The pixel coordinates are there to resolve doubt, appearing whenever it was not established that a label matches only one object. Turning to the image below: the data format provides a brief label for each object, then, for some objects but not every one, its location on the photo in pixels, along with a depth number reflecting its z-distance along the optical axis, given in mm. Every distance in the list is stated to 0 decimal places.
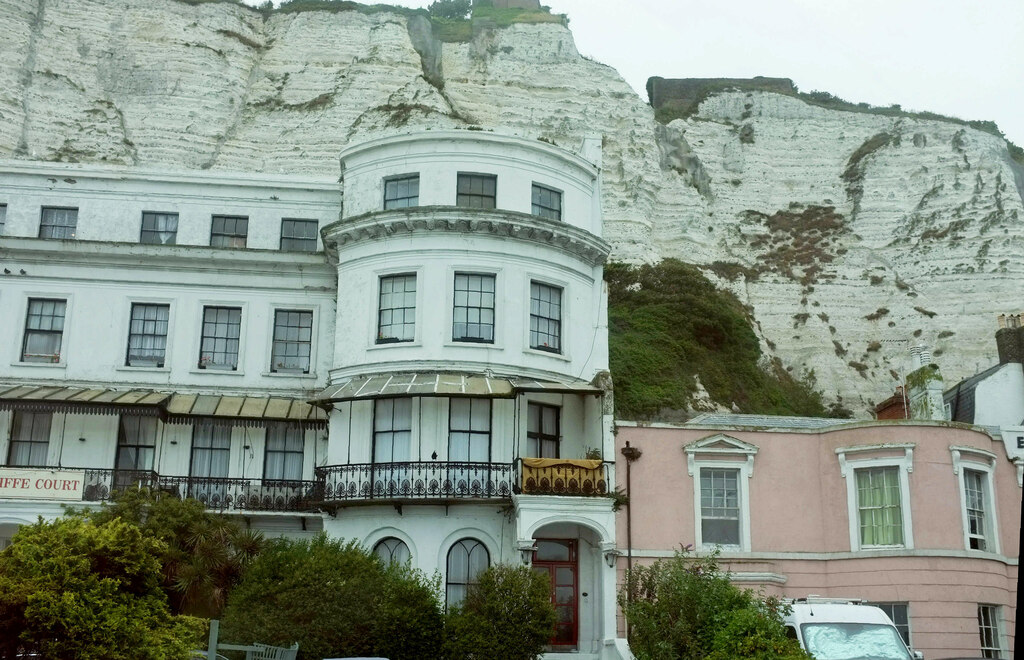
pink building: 26281
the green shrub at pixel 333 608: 22188
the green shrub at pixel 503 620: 23000
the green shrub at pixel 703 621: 17734
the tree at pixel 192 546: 25281
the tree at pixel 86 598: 16250
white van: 18625
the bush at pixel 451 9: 97738
